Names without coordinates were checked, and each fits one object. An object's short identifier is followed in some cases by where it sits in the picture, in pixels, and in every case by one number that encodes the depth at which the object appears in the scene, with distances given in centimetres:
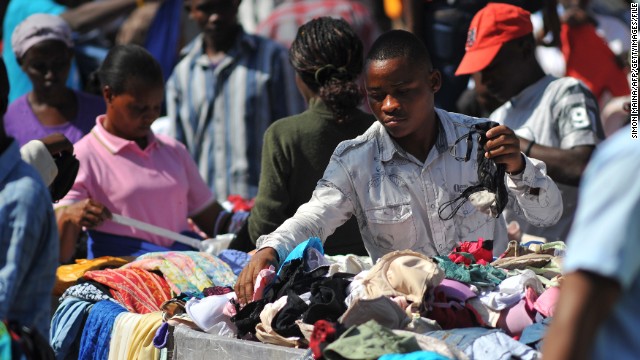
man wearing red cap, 1077
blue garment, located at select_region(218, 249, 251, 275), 967
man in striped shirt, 1505
